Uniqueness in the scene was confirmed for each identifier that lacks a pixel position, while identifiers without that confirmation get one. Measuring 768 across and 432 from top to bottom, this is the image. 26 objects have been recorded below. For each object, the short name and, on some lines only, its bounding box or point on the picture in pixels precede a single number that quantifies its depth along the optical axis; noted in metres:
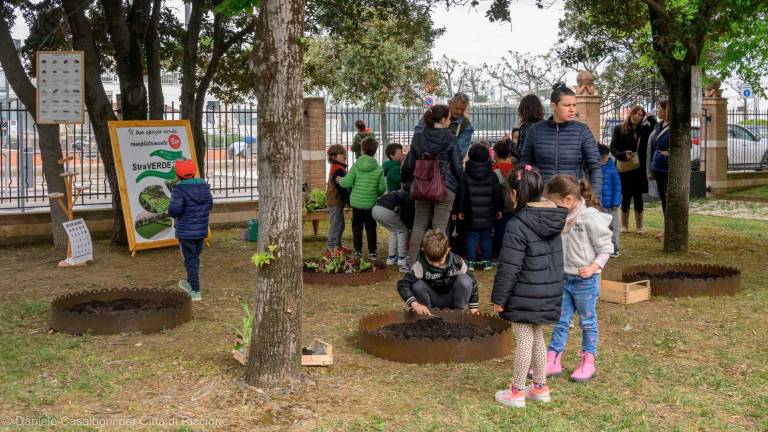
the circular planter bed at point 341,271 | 9.88
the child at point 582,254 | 5.74
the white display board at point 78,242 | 11.28
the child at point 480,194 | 10.34
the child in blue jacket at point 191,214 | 8.95
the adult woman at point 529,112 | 9.47
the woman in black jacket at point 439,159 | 9.66
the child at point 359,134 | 15.22
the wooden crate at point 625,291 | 8.75
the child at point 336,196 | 11.62
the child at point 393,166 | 11.57
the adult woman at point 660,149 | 13.35
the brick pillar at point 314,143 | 18.00
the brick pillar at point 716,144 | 22.09
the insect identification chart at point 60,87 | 11.45
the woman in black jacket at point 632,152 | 13.59
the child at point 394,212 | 10.42
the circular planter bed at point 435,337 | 6.52
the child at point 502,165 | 10.80
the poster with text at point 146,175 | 12.49
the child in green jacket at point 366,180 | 10.94
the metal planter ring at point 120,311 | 7.48
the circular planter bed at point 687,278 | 8.98
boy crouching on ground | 7.15
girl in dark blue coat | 5.38
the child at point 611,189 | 11.66
